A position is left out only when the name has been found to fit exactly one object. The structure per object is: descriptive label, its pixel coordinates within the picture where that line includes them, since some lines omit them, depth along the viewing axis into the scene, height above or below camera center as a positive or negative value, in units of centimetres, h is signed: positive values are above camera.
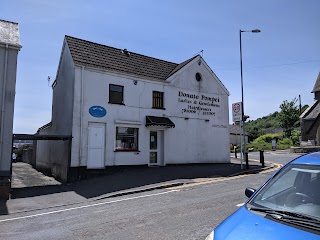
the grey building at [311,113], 3365 +451
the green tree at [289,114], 4252 +528
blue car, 219 -71
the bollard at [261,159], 1477 -96
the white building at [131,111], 1242 +193
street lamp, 1416 +112
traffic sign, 1402 +192
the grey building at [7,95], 962 +201
